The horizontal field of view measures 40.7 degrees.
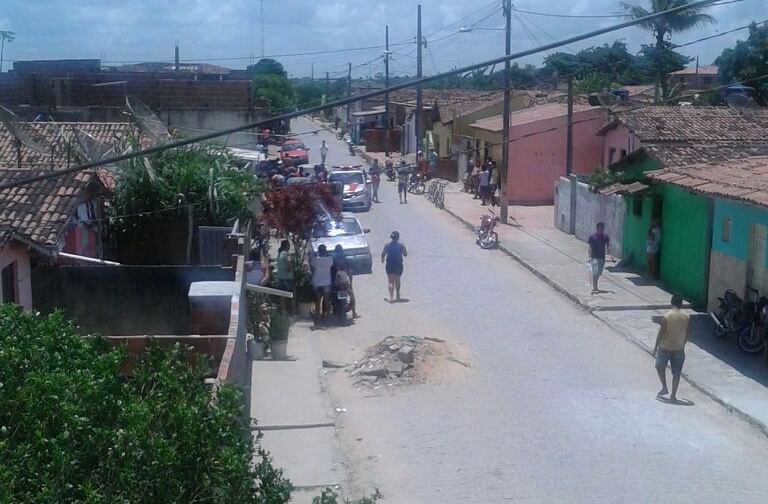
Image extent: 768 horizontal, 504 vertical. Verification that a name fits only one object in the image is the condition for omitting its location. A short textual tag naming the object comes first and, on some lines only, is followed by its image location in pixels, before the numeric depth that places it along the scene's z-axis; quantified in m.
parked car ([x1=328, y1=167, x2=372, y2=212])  37.47
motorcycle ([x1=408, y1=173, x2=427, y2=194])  44.51
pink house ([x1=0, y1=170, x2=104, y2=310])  12.88
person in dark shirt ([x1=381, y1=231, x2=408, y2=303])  20.88
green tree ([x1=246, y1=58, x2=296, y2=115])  57.41
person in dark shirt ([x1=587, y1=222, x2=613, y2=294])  21.00
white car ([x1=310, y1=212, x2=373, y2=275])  24.56
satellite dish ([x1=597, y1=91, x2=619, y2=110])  32.91
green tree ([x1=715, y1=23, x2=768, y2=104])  51.94
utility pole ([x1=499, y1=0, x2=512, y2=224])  32.25
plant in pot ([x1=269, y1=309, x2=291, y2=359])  16.39
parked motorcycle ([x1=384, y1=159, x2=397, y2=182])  49.95
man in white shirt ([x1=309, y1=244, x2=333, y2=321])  19.19
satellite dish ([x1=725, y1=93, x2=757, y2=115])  28.54
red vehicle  55.78
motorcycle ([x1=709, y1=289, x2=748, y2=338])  16.75
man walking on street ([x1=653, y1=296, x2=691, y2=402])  13.33
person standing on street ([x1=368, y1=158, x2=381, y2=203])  40.62
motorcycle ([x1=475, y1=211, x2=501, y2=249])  28.73
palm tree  40.68
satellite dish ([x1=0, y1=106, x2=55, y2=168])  15.63
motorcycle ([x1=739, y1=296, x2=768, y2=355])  16.09
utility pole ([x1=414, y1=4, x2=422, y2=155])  50.94
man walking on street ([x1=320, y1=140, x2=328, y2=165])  53.80
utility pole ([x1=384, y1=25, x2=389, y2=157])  64.54
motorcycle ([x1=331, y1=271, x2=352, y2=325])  19.38
